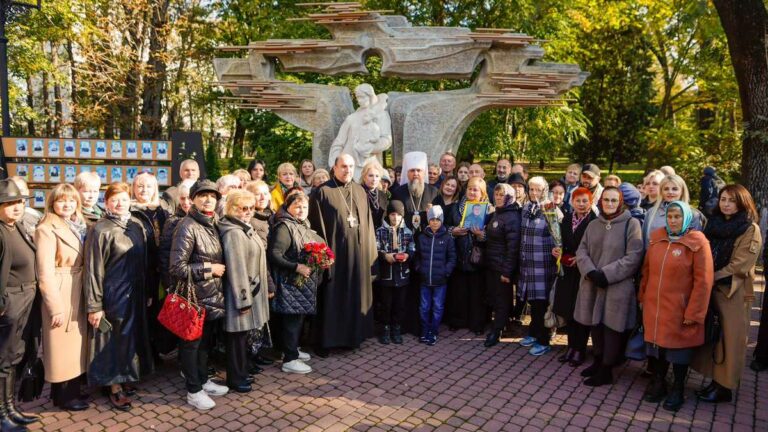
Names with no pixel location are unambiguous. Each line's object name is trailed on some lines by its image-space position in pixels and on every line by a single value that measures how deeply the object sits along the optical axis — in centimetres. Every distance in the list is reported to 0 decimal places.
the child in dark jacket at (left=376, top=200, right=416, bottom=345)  578
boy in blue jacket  581
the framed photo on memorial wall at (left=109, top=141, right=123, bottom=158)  876
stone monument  880
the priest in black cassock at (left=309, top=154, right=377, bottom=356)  539
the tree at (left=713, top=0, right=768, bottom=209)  827
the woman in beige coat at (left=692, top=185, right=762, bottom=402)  425
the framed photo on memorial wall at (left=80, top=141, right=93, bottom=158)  870
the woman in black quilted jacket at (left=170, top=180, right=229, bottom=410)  394
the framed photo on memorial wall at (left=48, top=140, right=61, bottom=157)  870
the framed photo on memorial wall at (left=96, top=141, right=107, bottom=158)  874
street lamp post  798
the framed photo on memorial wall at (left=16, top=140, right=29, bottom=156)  862
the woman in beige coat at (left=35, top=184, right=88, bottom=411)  383
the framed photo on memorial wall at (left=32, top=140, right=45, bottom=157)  867
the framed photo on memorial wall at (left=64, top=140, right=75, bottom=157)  871
